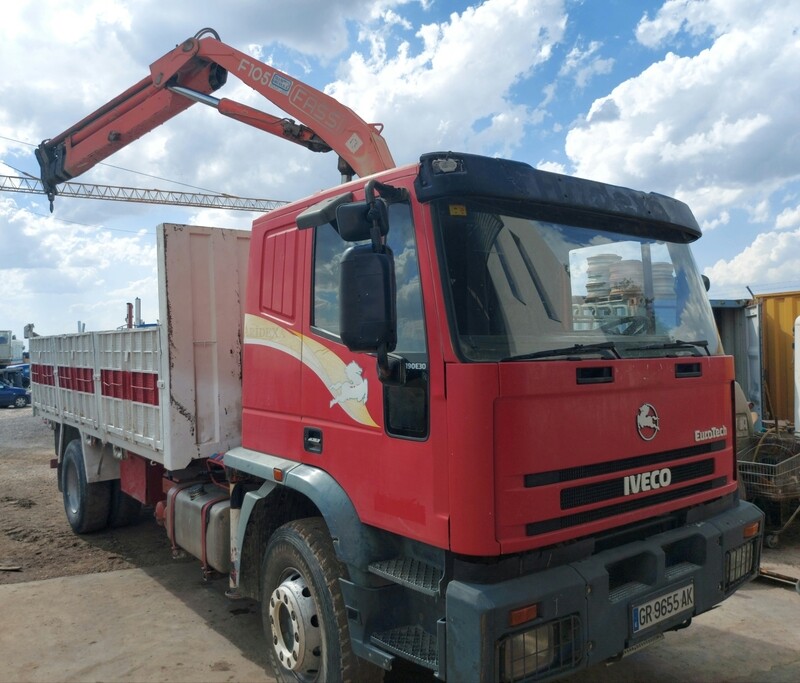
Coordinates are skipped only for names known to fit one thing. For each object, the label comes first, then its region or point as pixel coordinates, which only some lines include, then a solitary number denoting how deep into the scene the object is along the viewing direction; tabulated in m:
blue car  27.35
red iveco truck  2.65
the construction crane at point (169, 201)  62.31
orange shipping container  8.81
